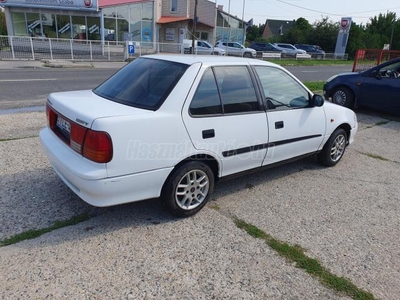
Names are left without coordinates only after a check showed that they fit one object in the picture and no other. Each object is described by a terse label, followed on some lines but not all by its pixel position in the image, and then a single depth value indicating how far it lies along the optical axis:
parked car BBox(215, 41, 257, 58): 30.67
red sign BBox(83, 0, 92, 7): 24.69
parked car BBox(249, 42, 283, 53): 38.48
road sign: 22.24
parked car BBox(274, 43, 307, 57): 34.90
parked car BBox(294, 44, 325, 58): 38.78
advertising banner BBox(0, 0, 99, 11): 24.39
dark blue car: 8.10
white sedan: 2.78
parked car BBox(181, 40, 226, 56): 26.20
